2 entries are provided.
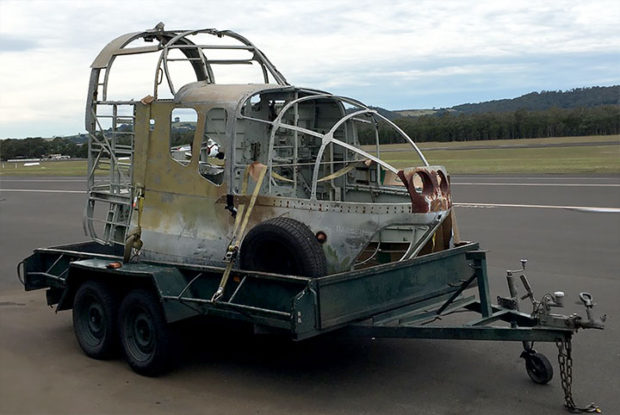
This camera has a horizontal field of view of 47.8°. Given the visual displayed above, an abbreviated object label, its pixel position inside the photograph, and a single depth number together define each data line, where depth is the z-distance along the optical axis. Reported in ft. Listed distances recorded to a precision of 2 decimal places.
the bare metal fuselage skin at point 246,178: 21.35
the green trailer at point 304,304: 19.15
